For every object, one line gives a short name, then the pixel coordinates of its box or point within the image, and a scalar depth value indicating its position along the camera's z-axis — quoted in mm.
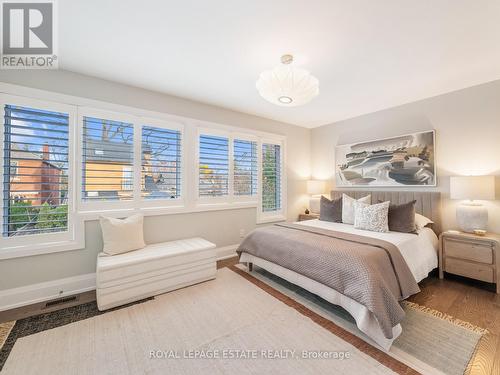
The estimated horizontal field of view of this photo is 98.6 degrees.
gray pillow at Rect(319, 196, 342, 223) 3551
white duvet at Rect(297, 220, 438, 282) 2324
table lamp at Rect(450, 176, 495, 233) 2486
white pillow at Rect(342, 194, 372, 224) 3371
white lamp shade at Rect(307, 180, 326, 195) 4406
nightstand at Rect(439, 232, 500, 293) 2372
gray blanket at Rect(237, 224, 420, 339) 1643
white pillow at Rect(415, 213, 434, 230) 2861
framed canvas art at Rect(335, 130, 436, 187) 3197
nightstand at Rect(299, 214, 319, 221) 4286
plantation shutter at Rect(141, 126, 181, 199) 2947
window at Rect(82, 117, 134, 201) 2554
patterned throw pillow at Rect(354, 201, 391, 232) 2842
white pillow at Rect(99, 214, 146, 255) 2424
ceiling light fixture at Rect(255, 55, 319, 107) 1925
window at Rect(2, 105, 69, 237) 2162
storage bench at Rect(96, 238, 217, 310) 2107
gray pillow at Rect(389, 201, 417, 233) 2762
